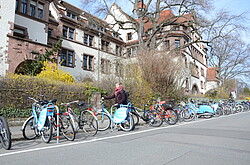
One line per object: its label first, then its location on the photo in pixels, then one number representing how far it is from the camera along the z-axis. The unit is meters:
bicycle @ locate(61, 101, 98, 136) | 7.56
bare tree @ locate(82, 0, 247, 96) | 18.00
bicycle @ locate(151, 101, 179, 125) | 10.40
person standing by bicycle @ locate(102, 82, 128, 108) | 8.97
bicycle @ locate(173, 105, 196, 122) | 12.53
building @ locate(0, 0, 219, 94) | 16.92
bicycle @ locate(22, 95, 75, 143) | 6.32
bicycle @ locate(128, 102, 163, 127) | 10.06
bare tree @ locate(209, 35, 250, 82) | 46.41
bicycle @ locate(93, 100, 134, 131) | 8.52
